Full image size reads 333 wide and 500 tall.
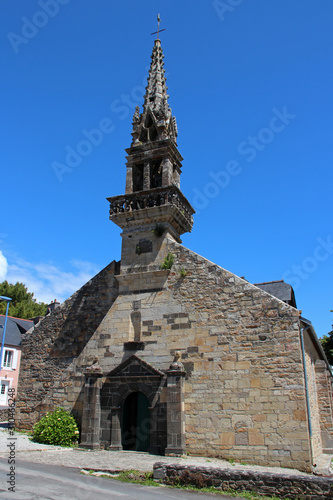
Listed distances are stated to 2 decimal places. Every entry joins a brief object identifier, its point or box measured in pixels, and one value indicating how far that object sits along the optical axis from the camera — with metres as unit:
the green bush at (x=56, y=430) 12.00
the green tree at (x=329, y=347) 22.10
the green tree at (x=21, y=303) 36.81
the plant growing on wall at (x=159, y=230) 13.87
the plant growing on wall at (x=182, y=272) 12.86
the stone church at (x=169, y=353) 10.48
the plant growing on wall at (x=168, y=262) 13.24
